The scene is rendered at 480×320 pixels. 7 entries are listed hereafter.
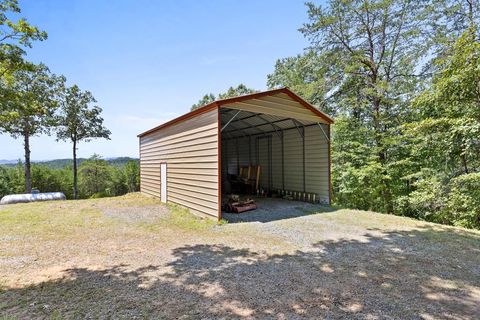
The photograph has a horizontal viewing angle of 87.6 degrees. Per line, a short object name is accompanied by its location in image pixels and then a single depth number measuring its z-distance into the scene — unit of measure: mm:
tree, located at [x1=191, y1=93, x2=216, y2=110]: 29969
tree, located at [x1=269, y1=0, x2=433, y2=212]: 10531
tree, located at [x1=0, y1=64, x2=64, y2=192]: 15391
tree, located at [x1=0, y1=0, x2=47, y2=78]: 5875
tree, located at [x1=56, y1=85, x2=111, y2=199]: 18078
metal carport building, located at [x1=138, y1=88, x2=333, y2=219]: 7102
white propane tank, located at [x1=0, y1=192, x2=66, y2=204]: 11852
